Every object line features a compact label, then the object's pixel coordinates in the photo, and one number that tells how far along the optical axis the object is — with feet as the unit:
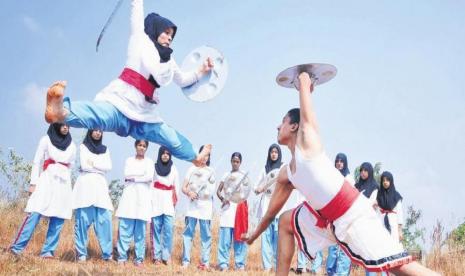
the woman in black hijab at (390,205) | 31.42
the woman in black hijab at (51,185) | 28.19
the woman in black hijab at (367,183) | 31.63
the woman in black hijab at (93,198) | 29.91
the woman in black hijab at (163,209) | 32.81
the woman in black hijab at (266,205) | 32.60
